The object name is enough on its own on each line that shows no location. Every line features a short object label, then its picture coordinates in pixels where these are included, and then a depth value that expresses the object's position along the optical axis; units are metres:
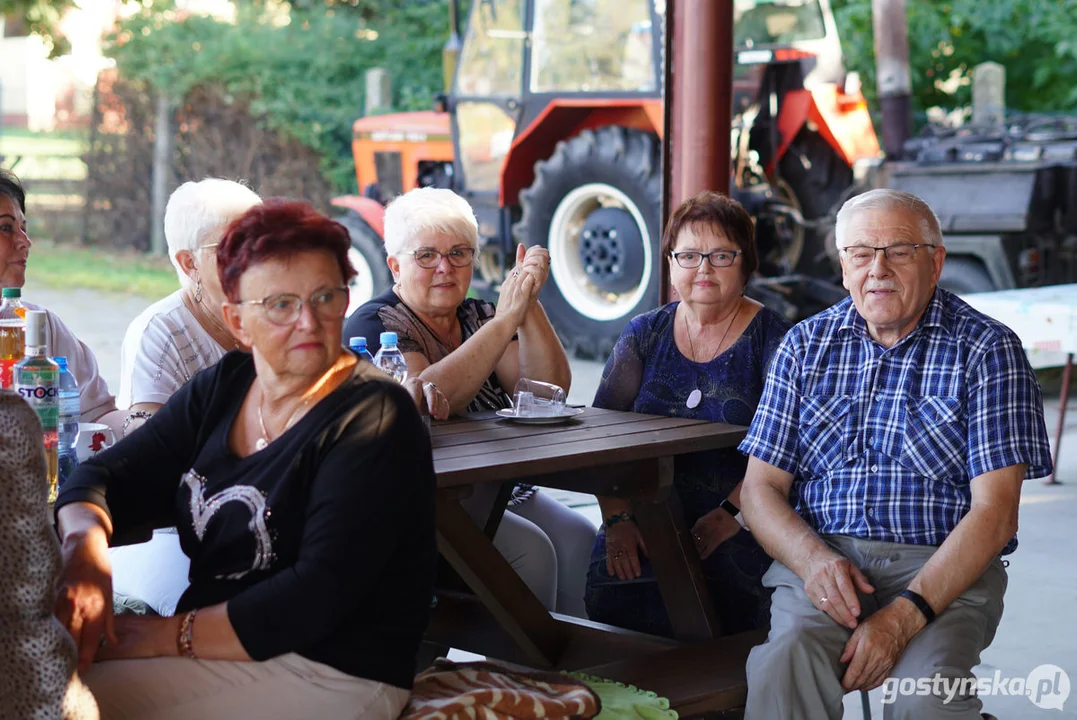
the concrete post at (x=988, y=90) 11.12
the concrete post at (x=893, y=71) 10.56
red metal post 4.59
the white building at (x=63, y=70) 15.99
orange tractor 7.89
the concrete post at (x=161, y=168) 14.20
